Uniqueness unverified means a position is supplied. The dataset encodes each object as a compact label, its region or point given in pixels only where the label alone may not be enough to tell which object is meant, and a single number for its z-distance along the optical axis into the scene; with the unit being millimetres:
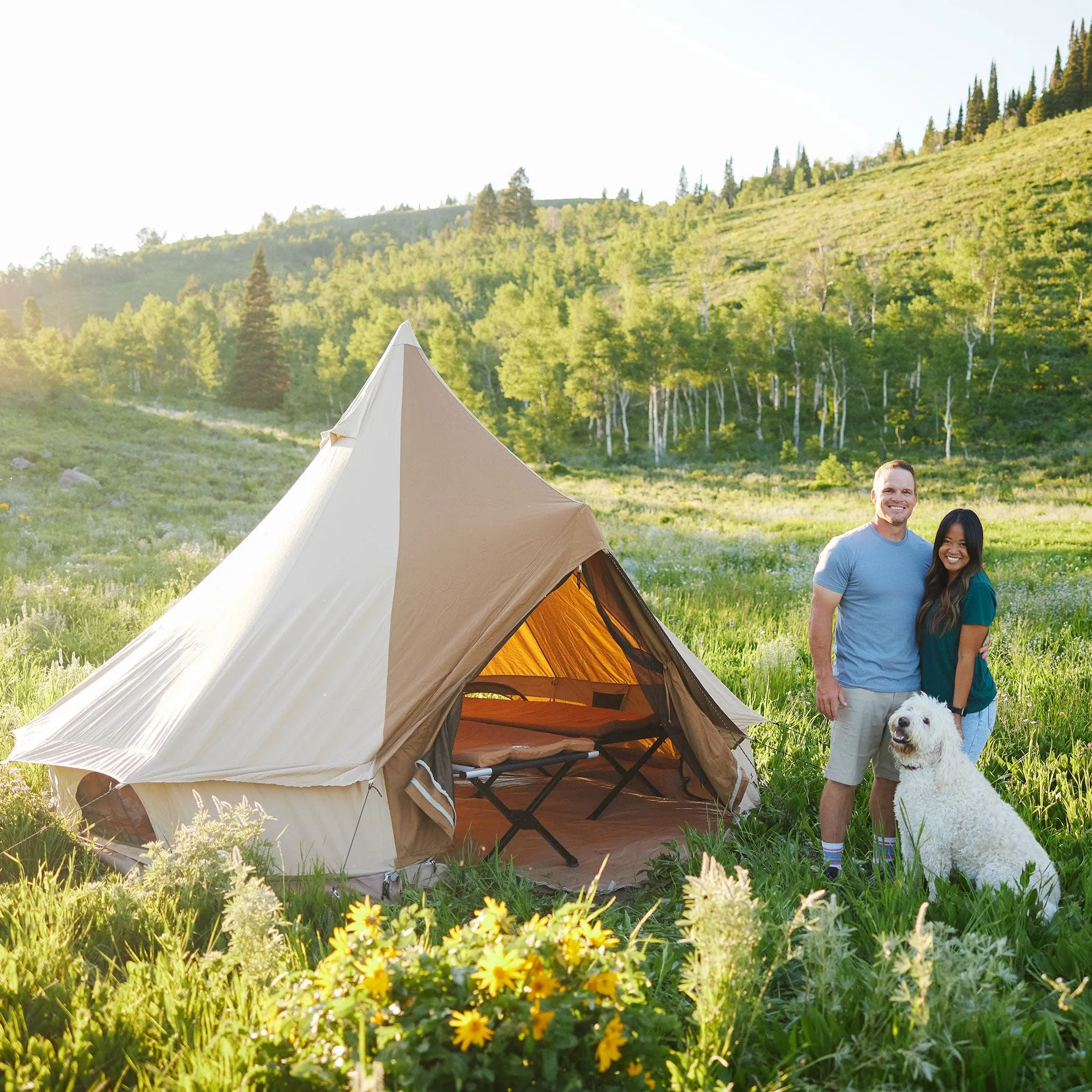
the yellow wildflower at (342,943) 2322
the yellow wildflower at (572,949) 2221
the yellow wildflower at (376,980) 2162
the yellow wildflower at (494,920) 2350
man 4145
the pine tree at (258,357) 53500
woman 3980
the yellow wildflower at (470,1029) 2055
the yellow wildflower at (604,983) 2174
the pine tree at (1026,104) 81125
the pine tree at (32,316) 58781
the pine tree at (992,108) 86062
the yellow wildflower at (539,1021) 2104
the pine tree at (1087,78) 76750
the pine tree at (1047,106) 77688
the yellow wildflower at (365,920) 2391
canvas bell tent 4203
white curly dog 3697
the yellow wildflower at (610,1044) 2117
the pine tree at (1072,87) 77125
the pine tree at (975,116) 85438
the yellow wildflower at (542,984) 2148
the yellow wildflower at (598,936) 2287
